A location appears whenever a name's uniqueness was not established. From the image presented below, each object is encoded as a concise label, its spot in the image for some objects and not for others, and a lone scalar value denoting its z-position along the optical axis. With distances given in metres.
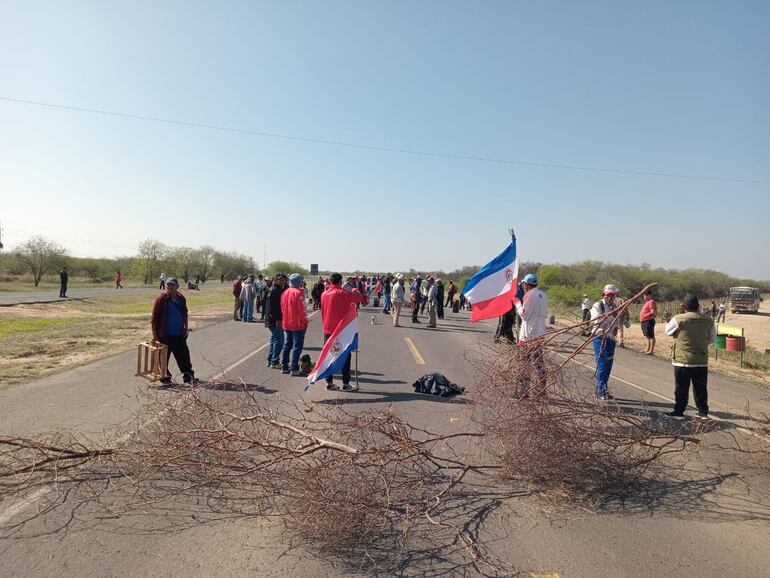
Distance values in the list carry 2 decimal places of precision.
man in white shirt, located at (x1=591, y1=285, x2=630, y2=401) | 5.65
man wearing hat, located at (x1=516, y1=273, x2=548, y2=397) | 5.19
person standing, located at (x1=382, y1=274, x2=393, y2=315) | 26.73
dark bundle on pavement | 8.04
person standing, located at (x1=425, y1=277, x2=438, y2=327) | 19.97
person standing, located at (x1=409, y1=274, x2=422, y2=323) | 22.62
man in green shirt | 6.93
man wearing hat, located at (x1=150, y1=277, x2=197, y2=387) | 8.46
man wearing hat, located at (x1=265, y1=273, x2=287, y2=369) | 10.12
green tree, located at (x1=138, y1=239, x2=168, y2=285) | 75.75
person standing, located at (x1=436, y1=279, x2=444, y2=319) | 21.20
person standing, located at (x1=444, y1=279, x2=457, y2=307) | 28.98
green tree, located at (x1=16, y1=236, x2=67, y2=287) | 60.22
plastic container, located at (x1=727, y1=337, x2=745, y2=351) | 13.84
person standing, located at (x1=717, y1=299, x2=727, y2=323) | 33.00
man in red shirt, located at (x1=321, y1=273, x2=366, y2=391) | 7.99
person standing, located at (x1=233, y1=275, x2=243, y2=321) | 20.88
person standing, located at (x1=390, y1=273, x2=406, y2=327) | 19.53
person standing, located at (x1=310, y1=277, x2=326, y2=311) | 25.00
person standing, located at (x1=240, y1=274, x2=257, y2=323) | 20.48
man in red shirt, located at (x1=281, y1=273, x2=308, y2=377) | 8.98
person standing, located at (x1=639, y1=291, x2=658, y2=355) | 15.17
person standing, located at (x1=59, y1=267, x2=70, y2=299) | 33.03
